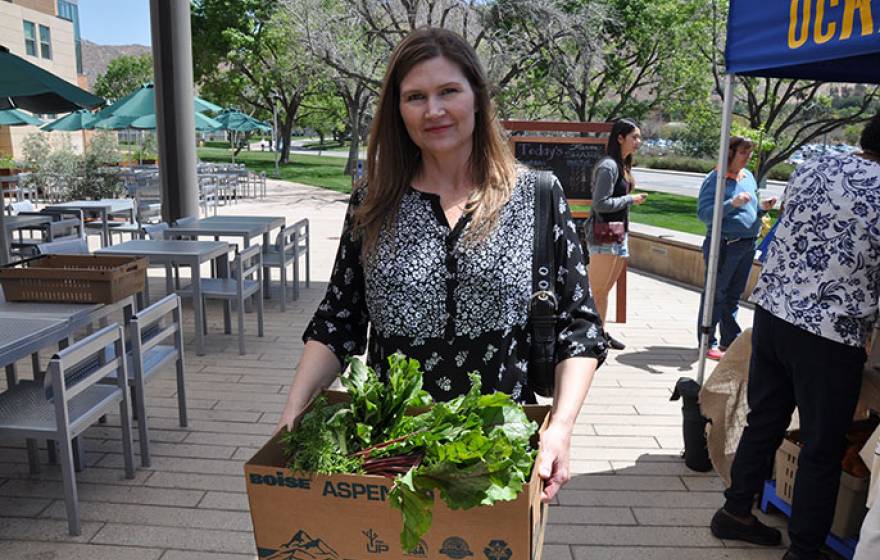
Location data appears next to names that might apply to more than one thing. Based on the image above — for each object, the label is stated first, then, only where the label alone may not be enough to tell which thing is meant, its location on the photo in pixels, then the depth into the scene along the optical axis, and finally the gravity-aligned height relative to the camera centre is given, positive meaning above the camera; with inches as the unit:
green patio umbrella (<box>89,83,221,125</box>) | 493.0 +32.2
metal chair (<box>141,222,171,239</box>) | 285.6 -31.1
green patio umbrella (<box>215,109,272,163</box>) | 862.1 +37.1
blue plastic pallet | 119.6 -64.1
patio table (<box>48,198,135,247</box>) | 409.1 -32.6
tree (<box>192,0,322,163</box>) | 1200.8 +178.4
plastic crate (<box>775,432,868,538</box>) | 120.1 -57.3
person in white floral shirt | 106.3 -23.8
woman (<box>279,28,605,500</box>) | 65.9 -9.1
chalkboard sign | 301.0 -1.0
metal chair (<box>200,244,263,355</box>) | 241.1 -46.9
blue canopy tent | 120.6 +21.9
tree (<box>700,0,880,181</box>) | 654.5 +50.8
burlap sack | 145.7 -49.8
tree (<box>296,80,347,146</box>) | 1123.2 +102.5
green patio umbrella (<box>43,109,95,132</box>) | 691.1 +26.1
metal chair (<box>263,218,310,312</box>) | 298.5 -42.8
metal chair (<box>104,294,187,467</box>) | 153.0 -46.4
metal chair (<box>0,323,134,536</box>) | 125.6 -48.2
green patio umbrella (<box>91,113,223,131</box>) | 606.5 +24.1
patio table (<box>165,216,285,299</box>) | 287.7 -31.0
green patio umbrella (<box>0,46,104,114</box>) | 212.4 +20.7
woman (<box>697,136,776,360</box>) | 226.8 -22.0
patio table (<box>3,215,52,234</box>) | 346.3 -34.7
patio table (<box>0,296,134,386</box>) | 130.1 -34.4
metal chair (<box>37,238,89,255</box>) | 226.4 -31.1
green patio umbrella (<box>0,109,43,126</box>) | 595.2 +27.0
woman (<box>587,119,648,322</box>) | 229.3 -13.8
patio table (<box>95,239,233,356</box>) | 237.3 -33.4
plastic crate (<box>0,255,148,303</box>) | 163.2 -30.0
